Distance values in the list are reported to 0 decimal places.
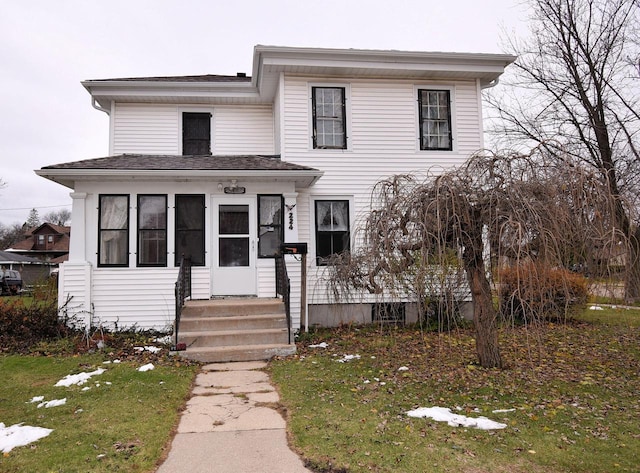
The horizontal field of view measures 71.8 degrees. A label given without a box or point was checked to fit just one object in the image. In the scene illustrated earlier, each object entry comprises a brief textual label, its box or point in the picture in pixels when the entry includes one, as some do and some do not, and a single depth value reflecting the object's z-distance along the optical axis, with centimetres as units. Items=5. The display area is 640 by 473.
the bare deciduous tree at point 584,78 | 1493
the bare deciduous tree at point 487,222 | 464
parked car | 2294
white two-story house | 933
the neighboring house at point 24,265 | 2727
